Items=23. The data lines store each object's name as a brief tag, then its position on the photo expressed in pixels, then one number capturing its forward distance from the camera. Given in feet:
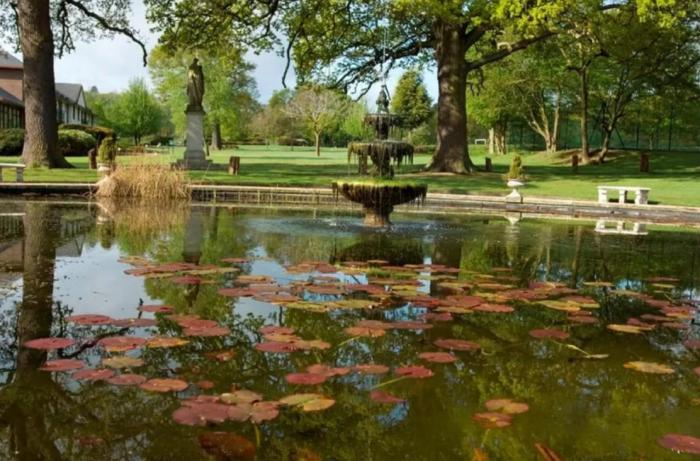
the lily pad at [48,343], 14.32
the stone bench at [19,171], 60.51
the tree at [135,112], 242.17
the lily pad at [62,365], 13.06
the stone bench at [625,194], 61.36
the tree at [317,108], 239.91
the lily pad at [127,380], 12.42
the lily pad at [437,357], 14.71
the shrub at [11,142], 120.26
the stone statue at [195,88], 92.02
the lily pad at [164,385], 12.21
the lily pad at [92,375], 12.60
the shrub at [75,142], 134.31
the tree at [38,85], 74.64
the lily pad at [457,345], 15.75
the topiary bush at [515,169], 75.10
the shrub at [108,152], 65.80
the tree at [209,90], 214.48
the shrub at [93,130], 149.37
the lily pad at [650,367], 14.74
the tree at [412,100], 243.19
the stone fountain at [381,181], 40.88
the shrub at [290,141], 314.96
